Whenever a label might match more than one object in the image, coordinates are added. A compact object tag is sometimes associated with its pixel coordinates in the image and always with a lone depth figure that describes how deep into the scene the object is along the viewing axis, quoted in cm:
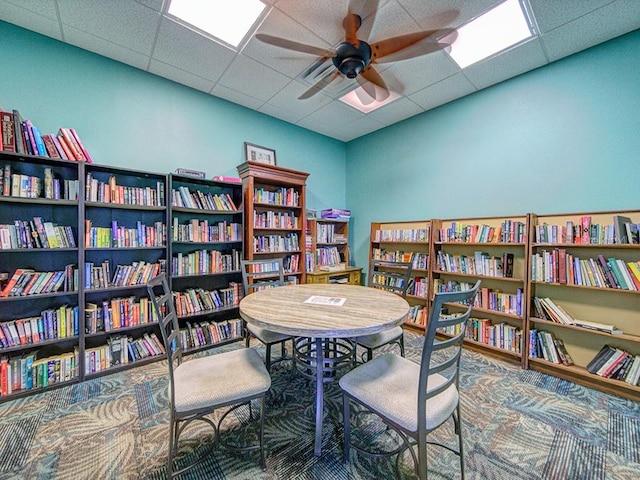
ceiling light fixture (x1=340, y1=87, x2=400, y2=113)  312
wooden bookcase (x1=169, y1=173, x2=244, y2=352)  269
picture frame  339
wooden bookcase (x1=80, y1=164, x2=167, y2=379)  223
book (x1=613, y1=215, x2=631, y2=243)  201
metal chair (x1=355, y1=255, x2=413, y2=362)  188
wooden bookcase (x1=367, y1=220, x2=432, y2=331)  325
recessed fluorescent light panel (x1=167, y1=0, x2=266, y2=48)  196
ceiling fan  167
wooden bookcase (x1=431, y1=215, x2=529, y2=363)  254
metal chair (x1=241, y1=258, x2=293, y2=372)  197
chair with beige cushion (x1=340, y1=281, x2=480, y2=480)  105
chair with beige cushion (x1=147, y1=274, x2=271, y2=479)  122
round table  124
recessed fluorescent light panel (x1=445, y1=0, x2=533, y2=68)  203
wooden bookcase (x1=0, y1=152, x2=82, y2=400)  194
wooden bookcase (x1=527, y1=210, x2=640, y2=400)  208
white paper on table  168
